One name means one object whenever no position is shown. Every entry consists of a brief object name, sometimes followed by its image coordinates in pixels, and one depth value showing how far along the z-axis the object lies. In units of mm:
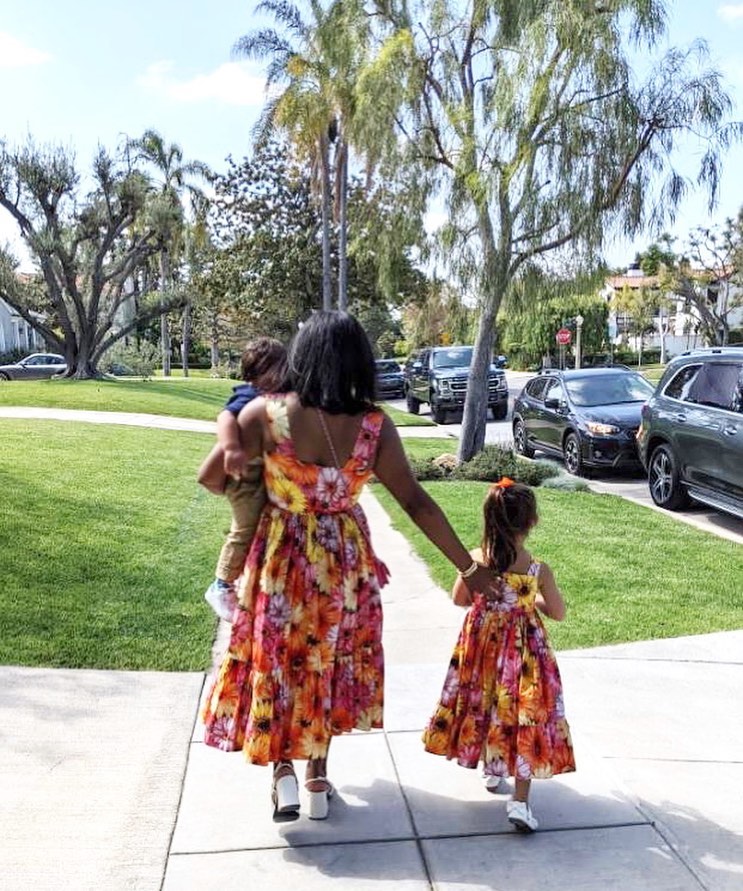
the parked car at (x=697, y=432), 8911
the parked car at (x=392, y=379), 32938
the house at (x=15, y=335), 67562
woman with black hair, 2965
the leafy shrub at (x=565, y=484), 11359
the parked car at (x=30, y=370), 38688
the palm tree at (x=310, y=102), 17938
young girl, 3148
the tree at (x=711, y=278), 48719
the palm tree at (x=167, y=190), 32250
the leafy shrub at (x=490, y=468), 12016
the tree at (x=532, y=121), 11141
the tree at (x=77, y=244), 29422
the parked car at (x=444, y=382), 23031
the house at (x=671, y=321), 54697
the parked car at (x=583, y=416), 13000
